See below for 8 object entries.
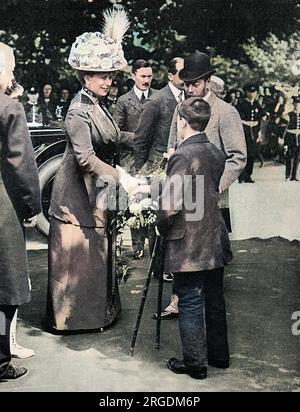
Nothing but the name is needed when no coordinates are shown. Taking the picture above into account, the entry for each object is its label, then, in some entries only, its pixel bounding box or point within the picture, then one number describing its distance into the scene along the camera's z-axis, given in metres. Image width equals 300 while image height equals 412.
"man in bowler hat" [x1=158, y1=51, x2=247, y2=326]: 4.15
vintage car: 6.17
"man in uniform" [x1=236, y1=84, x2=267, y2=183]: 7.55
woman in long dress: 3.92
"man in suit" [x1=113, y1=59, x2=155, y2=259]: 5.76
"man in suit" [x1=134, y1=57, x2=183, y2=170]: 5.25
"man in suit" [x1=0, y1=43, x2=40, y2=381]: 3.28
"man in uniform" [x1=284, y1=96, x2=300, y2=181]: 6.78
